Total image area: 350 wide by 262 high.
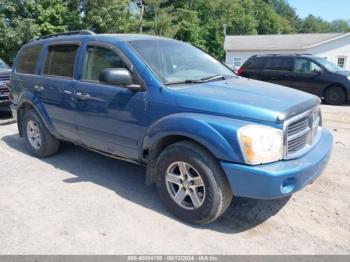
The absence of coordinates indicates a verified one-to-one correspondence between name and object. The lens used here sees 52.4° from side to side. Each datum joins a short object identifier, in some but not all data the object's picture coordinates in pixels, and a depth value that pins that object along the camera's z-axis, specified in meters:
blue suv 3.19
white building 33.16
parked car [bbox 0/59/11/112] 8.55
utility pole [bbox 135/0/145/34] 36.77
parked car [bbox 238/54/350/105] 11.84
